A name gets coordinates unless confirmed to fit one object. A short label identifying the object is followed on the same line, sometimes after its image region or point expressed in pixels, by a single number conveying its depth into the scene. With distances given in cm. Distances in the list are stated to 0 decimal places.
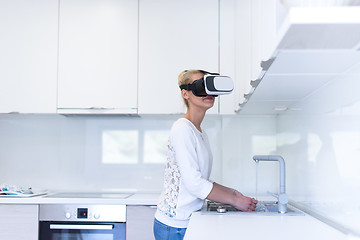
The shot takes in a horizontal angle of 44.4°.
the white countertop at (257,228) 142
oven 273
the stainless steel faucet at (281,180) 199
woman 196
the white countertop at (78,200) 273
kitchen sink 200
